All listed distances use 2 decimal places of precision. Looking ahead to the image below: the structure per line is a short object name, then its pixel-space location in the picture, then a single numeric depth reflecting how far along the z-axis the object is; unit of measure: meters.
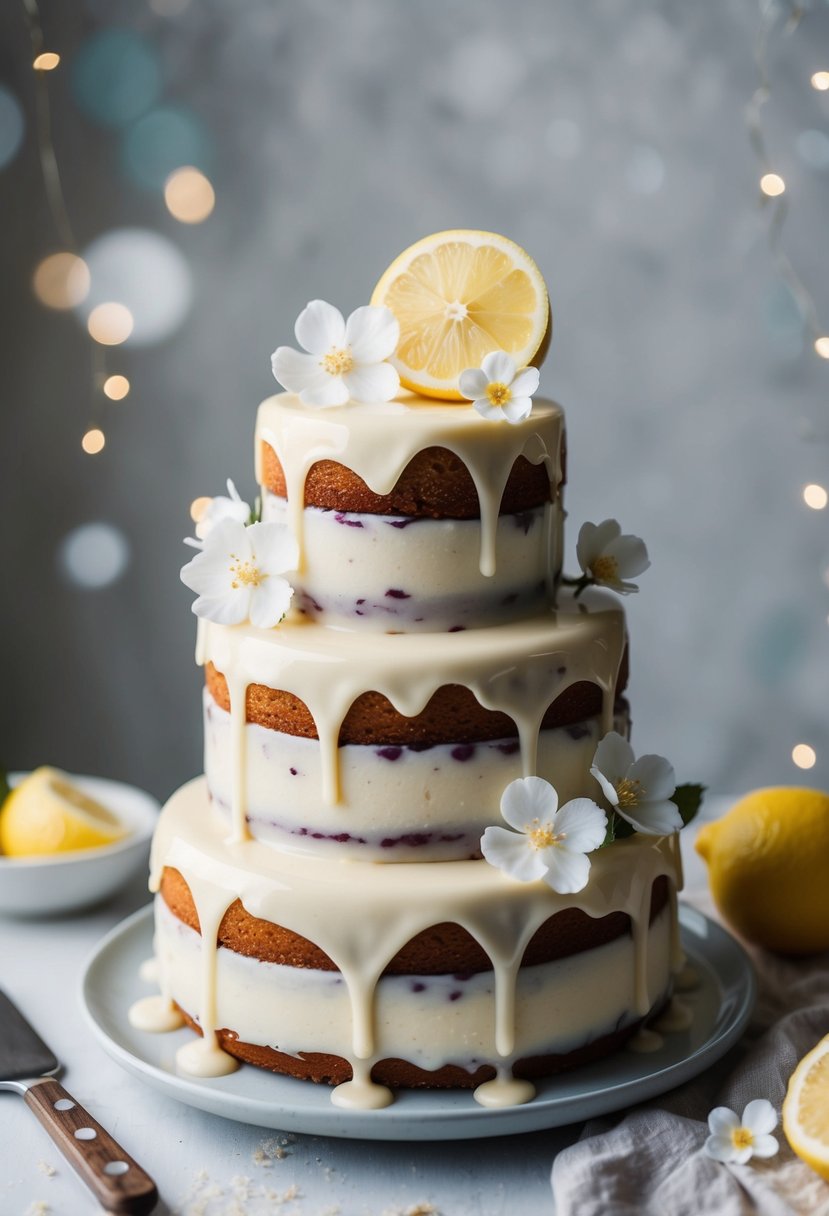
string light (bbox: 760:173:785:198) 1.25
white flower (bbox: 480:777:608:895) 0.93
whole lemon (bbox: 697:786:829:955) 1.06
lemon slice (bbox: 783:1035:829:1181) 0.90
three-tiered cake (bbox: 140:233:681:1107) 0.93
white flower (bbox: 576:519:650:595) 1.00
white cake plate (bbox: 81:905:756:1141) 0.92
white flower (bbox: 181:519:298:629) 0.95
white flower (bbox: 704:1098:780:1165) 0.92
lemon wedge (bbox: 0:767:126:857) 1.12
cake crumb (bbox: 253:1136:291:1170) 0.93
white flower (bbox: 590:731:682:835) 0.96
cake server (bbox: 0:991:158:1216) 0.89
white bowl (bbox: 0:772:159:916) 1.10
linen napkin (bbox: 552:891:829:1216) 0.90
